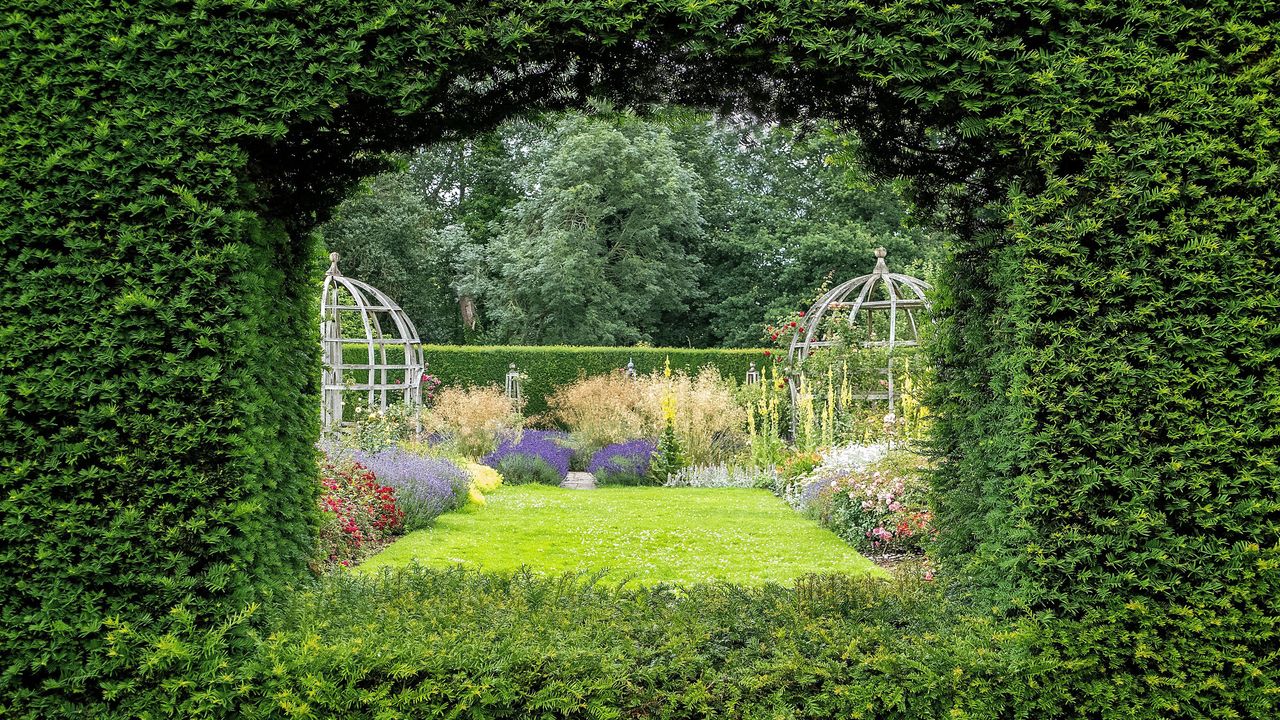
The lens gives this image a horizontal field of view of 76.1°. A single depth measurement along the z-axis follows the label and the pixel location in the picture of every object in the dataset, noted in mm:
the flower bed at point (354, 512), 5665
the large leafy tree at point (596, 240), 20766
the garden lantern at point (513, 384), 13953
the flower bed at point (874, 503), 6055
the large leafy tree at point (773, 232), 21531
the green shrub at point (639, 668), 2820
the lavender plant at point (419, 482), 7227
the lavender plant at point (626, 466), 10516
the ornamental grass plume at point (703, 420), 11133
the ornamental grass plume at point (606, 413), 11891
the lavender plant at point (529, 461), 10445
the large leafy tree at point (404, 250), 21781
